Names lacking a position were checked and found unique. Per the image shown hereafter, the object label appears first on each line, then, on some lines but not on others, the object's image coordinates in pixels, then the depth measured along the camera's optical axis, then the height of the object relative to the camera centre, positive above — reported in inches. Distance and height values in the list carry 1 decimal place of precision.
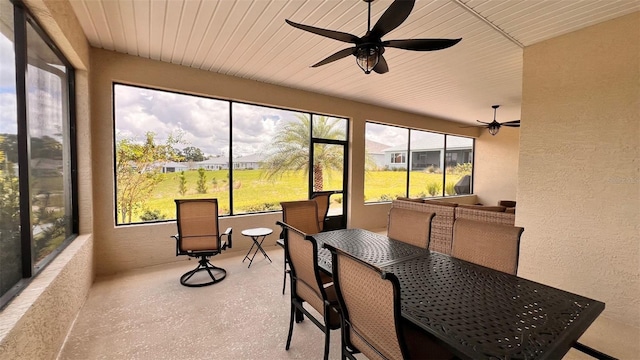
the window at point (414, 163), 241.6 +11.9
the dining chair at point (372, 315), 42.6 -26.5
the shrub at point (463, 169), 327.6 +7.5
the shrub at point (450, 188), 318.3 -17.1
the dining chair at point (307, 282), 63.2 -30.5
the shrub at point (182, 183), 154.6 -7.1
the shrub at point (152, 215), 145.2 -25.5
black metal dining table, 39.8 -25.9
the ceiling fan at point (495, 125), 217.8 +43.4
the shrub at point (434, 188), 300.5 -16.4
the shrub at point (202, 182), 160.7 -6.6
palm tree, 191.3 +17.8
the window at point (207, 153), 141.2 +12.3
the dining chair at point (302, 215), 112.0 -19.2
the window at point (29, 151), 59.7 +5.2
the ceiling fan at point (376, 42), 68.8 +39.6
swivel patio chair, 125.0 -31.3
